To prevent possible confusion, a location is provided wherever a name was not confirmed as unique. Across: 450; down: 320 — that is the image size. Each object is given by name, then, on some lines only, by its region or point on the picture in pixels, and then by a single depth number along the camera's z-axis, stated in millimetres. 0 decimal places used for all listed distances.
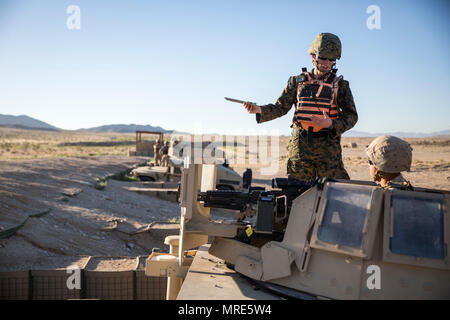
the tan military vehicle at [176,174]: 15297
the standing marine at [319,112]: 3885
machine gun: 3266
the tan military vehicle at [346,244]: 2643
